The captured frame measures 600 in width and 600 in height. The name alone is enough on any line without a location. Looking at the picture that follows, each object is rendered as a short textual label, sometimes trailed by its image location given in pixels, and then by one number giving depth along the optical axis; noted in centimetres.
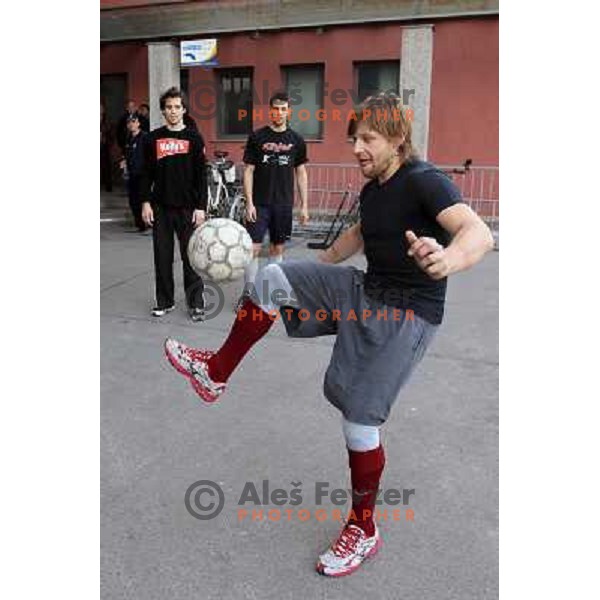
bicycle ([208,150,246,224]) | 1087
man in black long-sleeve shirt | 586
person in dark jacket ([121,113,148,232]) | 1062
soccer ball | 412
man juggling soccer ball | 240
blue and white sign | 1258
